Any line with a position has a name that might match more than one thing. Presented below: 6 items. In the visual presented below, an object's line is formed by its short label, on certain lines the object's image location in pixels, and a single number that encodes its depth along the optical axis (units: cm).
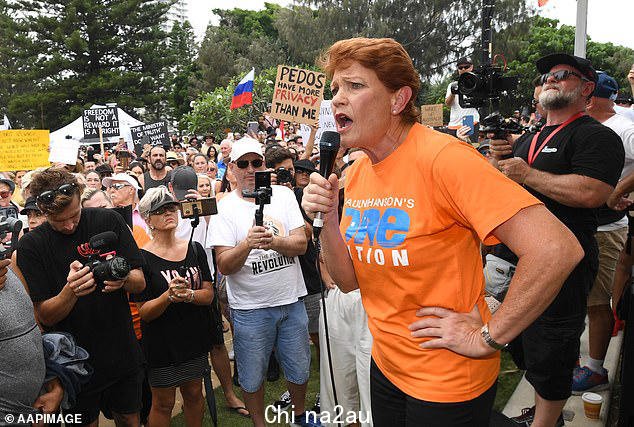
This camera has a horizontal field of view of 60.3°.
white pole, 666
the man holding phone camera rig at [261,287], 396
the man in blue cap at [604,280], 422
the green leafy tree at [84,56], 4253
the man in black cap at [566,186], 303
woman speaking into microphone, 175
